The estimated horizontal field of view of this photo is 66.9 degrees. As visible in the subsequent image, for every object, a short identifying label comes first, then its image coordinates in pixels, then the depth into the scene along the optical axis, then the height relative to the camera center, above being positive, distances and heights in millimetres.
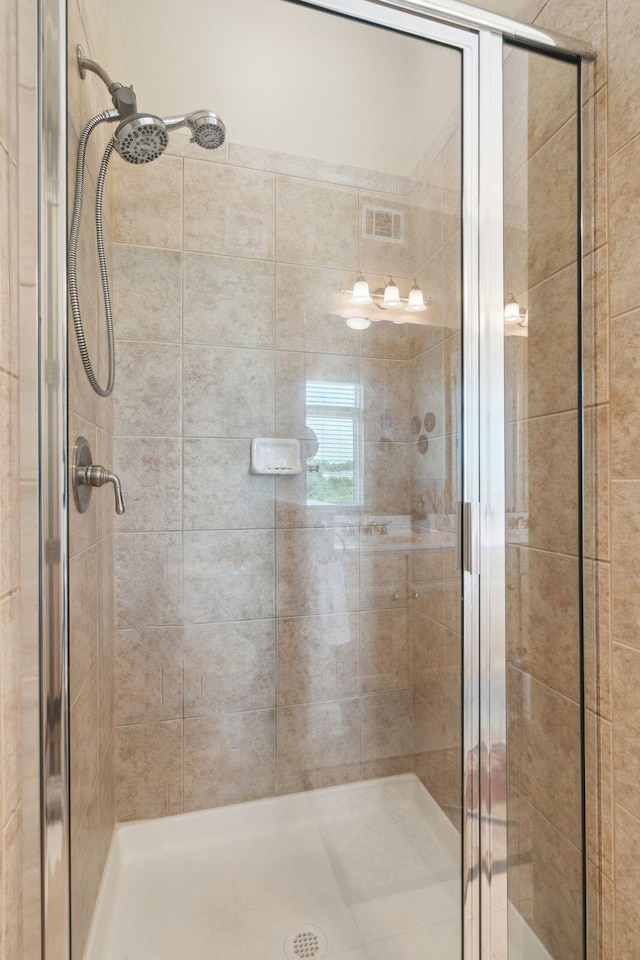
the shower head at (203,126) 977 +720
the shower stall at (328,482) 926 -8
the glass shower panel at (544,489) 950 -23
